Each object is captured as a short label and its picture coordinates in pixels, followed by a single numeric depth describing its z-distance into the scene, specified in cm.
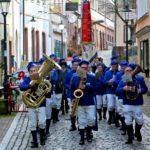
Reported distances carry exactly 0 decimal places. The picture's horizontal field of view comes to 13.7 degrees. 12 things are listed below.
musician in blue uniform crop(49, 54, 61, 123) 1698
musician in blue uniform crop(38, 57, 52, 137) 1428
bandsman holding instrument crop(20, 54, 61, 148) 1252
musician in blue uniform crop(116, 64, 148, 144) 1253
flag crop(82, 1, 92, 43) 2342
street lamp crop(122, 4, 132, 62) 2864
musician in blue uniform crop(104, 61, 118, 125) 1581
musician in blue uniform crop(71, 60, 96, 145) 1283
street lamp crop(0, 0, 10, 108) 2136
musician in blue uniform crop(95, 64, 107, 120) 1748
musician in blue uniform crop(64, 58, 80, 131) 1535
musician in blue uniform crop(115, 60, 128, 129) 1468
